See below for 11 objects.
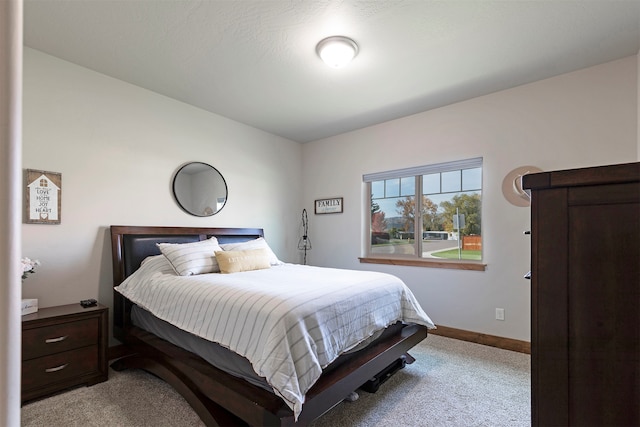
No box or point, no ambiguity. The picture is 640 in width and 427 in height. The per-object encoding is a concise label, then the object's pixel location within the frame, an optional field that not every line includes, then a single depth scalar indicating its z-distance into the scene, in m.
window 3.35
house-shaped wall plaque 2.35
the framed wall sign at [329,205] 4.33
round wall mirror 3.34
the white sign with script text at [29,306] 2.17
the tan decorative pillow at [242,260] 2.69
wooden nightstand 2.04
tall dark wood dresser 0.61
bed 1.53
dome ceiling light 2.22
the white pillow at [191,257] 2.54
